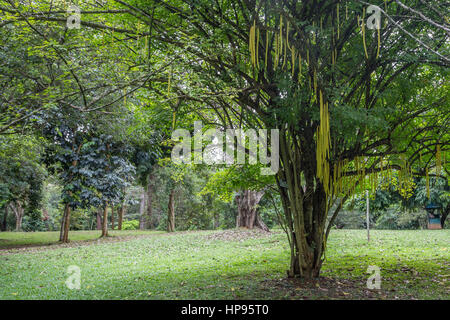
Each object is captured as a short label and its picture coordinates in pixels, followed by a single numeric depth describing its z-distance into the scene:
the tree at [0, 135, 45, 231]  10.47
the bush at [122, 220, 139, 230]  33.78
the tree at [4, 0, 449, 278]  5.12
